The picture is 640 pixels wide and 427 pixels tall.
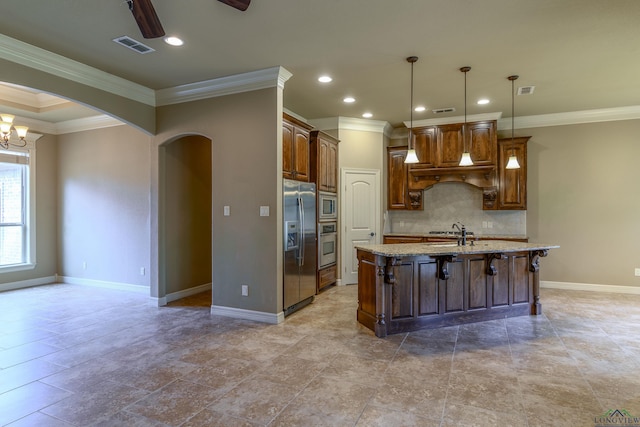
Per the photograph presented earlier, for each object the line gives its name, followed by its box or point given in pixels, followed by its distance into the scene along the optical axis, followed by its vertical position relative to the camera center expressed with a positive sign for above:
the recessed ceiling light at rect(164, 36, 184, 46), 3.38 +1.72
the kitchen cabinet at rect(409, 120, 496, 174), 5.99 +1.21
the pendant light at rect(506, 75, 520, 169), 4.43 +1.71
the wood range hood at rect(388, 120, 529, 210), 6.02 +0.91
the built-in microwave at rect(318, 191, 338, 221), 5.58 +0.11
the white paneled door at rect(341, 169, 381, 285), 6.35 -0.01
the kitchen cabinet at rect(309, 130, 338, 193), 5.57 +0.89
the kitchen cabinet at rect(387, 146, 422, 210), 6.72 +0.53
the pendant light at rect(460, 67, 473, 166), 4.21 +1.35
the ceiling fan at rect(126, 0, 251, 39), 2.15 +1.30
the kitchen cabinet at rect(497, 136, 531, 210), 6.04 +0.60
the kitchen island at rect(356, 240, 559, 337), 3.77 -0.85
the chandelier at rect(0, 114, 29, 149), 4.83 +1.26
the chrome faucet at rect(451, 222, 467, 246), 4.37 -0.36
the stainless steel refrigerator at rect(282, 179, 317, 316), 4.44 -0.42
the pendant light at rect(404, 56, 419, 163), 4.19 +0.67
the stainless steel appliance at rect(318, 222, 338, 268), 5.62 -0.51
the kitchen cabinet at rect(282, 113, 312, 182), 4.49 +0.88
